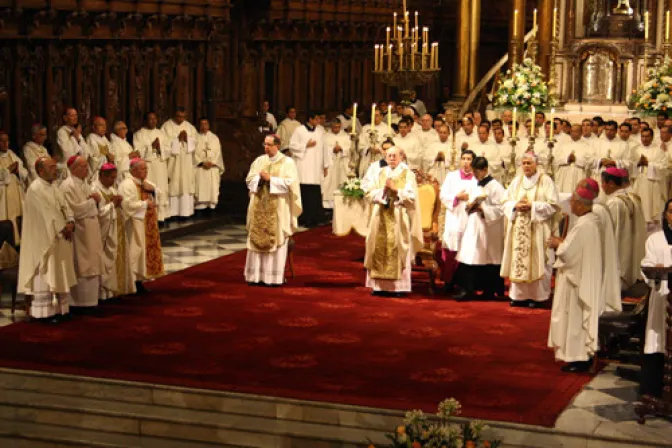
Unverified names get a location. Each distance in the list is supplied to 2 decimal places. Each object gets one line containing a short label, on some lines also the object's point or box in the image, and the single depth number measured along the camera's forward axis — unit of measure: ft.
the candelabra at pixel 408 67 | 49.32
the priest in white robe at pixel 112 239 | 41.83
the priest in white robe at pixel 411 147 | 59.06
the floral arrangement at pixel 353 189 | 48.24
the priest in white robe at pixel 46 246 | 39.04
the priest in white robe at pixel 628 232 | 42.98
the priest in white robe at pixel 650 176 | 57.16
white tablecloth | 48.73
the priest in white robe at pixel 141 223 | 43.19
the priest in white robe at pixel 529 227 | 42.01
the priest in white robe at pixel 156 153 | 58.34
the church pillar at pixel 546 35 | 75.15
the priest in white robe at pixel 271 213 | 46.01
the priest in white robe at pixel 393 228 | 44.11
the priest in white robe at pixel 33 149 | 50.08
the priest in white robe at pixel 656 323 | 31.14
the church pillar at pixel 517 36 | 76.59
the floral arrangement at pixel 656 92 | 62.44
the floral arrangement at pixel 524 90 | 66.28
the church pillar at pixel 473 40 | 80.89
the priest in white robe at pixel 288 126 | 67.97
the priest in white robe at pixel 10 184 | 47.98
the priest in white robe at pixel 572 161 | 58.44
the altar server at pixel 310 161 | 63.82
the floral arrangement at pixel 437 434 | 23.84
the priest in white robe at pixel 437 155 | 59.06
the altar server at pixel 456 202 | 44.68
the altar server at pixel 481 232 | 43.60
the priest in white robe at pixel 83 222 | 40.20
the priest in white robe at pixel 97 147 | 53.26
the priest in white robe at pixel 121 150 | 54.80
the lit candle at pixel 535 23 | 71.79
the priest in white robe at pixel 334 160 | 64.54
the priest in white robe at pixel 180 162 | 60.75
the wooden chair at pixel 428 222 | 46.47
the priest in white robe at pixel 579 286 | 34.09
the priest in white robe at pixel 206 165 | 61.93
